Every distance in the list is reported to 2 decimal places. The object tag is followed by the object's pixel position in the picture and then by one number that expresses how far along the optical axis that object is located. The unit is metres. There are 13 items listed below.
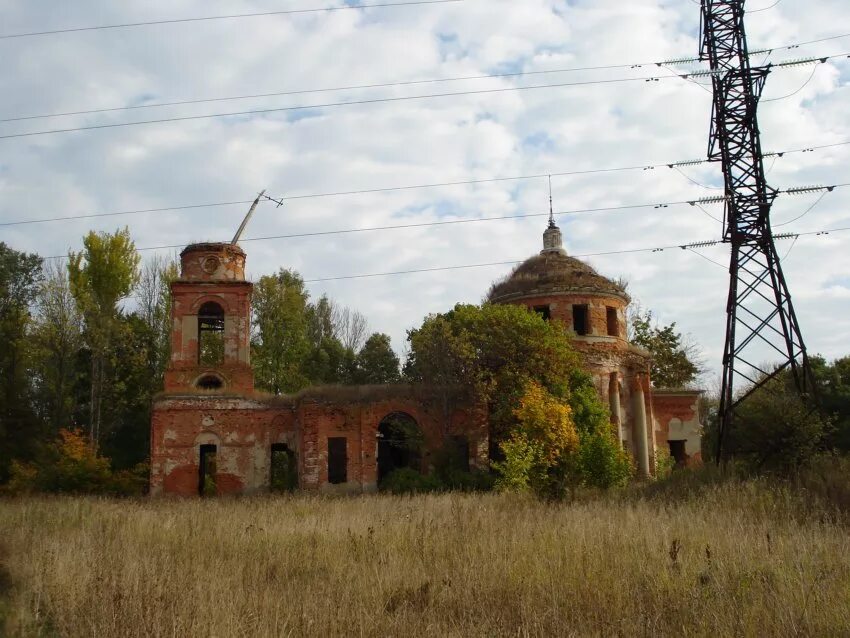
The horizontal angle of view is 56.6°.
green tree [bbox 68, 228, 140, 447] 36.06
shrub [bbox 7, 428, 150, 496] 29.91
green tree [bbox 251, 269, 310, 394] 42.11
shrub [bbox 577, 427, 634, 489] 24.33
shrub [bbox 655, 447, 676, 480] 30.42
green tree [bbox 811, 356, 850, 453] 28.02
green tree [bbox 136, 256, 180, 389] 39.88
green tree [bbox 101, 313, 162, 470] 36.31
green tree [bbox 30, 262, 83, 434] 35.34
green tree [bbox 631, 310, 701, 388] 40.81
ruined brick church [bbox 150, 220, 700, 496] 27.25
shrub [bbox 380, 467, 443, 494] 24.25
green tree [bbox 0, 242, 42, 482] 33.75
